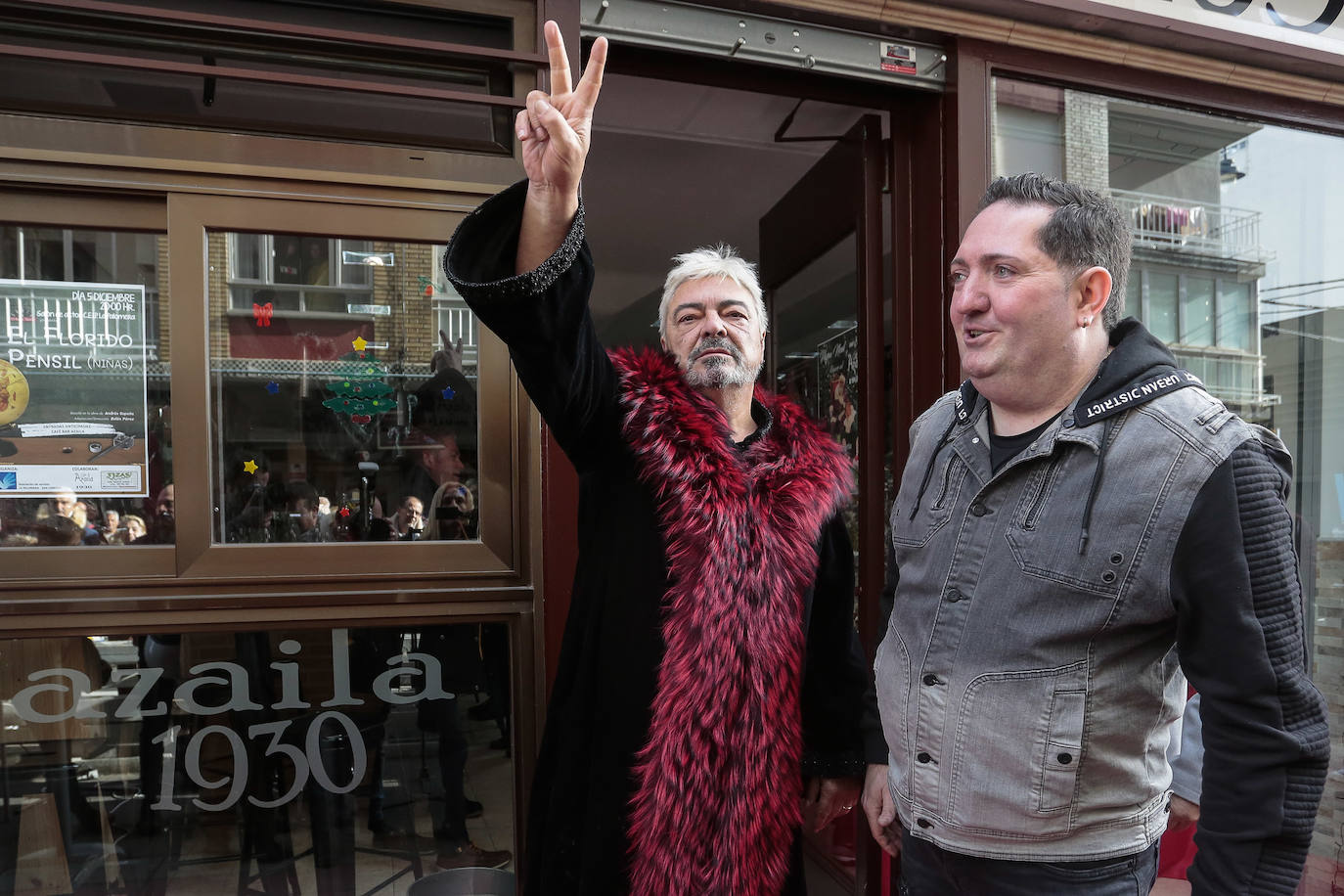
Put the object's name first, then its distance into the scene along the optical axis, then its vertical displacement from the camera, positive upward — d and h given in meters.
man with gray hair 1.79 -0.48
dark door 3.01 +0.44
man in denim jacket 1.27 -0.29
